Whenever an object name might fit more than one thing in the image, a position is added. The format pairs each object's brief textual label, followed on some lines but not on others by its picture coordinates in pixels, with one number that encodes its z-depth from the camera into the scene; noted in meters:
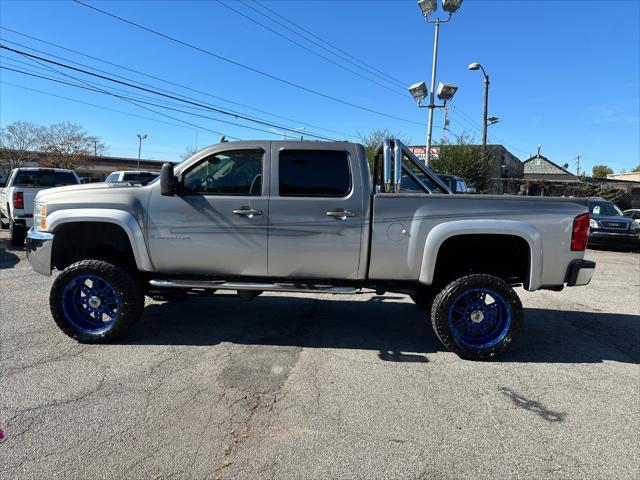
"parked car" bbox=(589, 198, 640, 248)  14.59
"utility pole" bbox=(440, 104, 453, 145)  28.55
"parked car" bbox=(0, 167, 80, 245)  10.05
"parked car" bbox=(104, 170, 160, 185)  15.22
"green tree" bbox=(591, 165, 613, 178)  83.62
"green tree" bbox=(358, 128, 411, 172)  30.66
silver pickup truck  4.35
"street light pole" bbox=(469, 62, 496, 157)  27.61
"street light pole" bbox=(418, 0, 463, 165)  17.53
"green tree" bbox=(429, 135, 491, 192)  26.91
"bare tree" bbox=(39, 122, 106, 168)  58.81
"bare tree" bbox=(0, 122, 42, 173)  52.31
